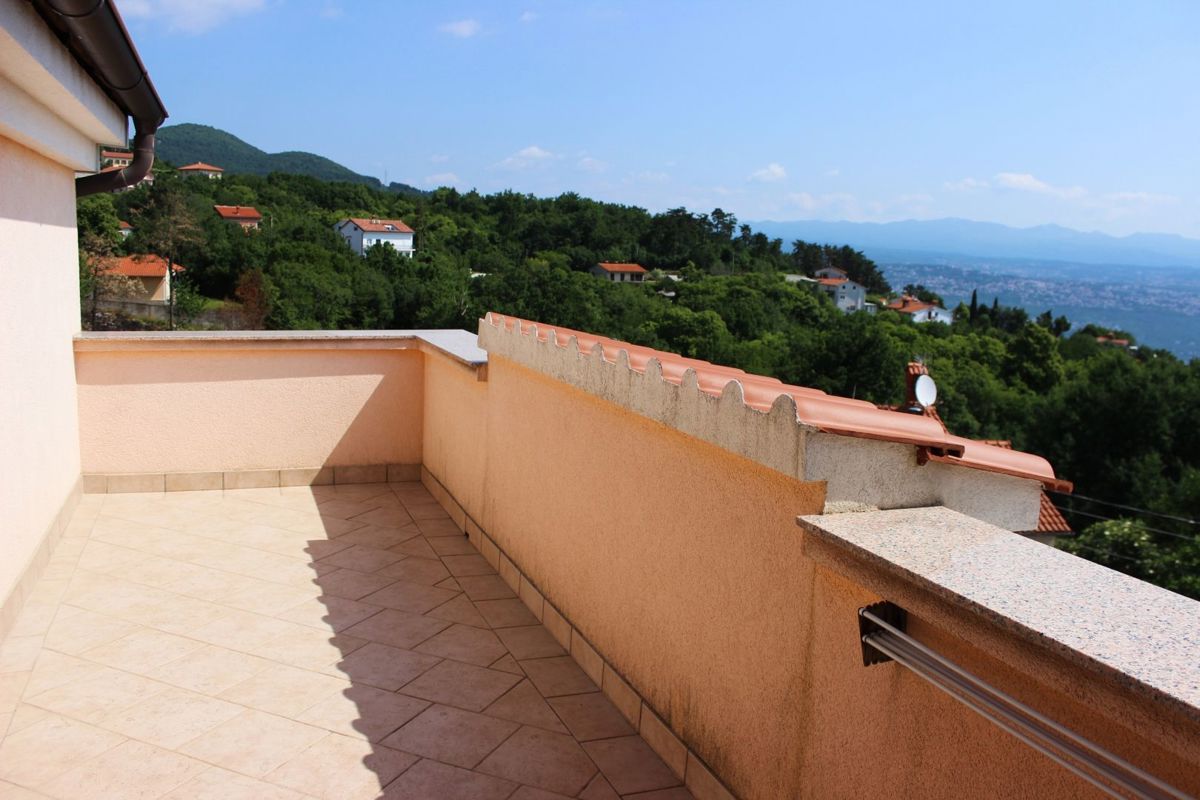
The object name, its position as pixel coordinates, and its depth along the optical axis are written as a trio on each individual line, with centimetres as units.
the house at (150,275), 4925
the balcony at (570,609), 180
